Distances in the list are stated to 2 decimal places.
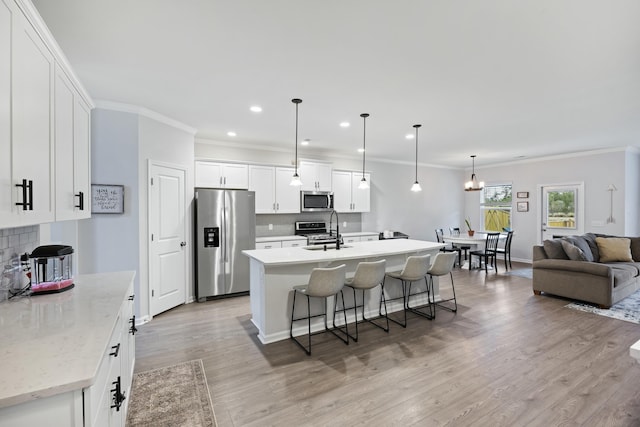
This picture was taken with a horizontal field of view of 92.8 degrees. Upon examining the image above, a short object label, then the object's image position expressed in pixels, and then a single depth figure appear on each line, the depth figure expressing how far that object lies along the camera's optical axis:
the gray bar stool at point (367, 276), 3.31
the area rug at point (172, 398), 2.09
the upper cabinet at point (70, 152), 1.76
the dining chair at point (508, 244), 6.93
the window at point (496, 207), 8.34
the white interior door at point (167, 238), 4.04
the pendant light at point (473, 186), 6.71
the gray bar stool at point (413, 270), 3.71
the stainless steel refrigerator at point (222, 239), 4.70
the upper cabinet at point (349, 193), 6.57
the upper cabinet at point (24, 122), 1.22
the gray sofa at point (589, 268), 4.31
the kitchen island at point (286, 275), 3.26
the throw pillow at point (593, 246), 5.27
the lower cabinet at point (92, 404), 1.00
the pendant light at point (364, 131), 4.16
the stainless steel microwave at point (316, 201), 6.05
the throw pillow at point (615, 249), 5.19
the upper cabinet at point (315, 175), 6.02
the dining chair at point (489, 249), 6.64
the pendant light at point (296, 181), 4.01
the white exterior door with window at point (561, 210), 6.98
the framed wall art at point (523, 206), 7.81
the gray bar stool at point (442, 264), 3.96
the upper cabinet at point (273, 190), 5.58
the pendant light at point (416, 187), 4.79
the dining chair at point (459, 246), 7.31
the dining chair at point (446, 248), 7.33
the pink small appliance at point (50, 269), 2.02
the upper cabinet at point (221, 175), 5.03
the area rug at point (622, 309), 3.96
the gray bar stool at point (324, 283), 3.00
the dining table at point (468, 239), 6.54
